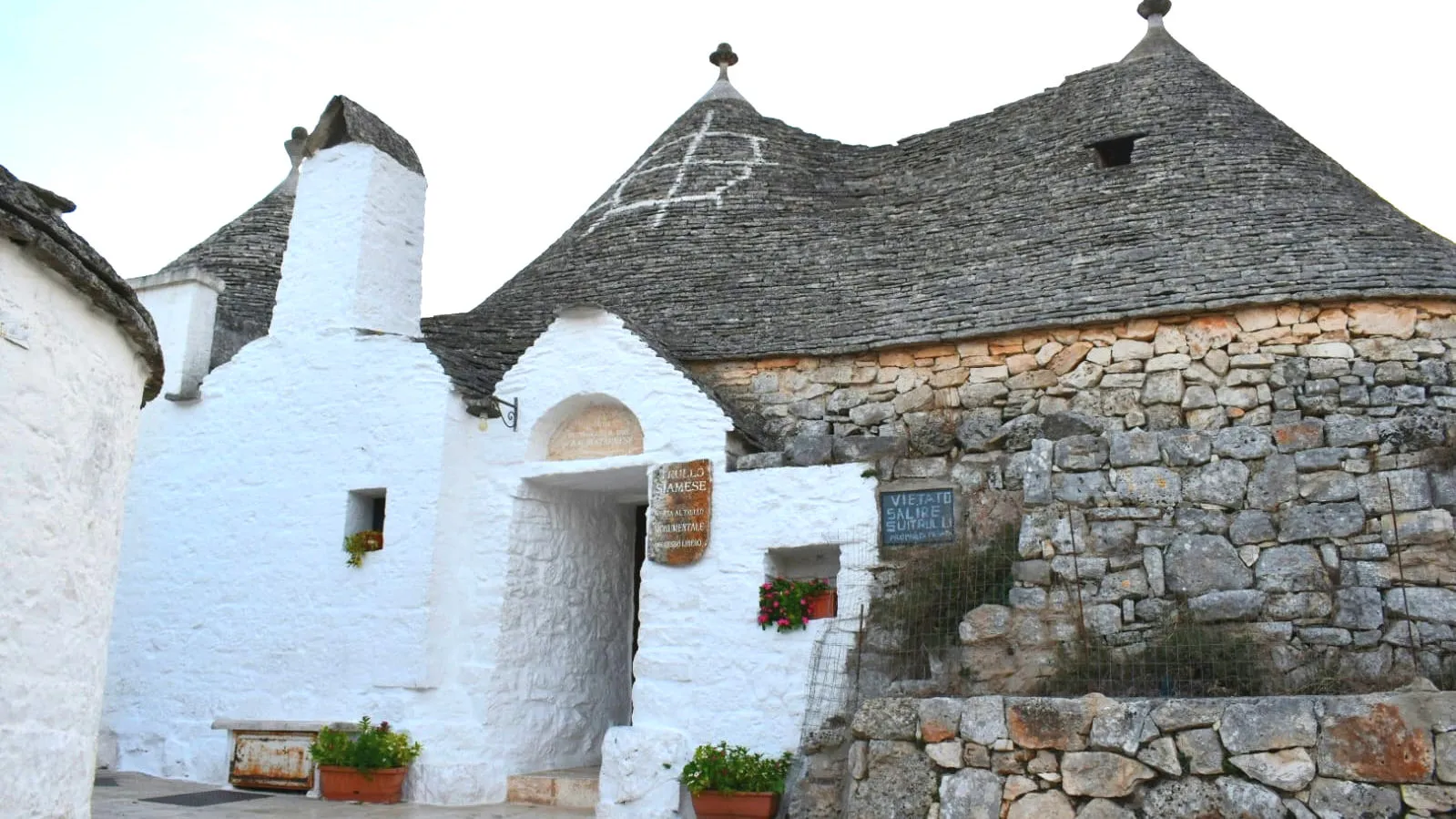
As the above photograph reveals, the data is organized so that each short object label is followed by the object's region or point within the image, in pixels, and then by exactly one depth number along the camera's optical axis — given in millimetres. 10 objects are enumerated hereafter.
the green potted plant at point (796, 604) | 8719
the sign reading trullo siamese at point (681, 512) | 9273
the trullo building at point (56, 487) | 4832
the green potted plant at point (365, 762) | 9156
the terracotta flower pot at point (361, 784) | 9148
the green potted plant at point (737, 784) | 7996
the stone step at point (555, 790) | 9297
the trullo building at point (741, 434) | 8359
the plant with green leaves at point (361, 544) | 9930
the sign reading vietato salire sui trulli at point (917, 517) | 8680
